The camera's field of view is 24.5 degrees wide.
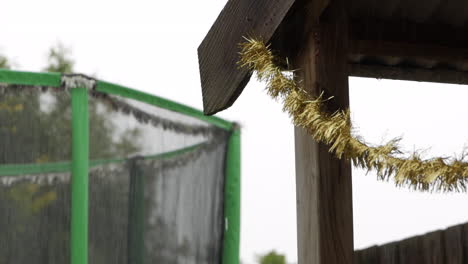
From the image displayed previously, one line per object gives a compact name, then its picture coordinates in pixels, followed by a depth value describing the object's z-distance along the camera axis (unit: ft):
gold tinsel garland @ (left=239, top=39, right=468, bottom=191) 5.56
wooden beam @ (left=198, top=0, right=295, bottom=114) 7.10
